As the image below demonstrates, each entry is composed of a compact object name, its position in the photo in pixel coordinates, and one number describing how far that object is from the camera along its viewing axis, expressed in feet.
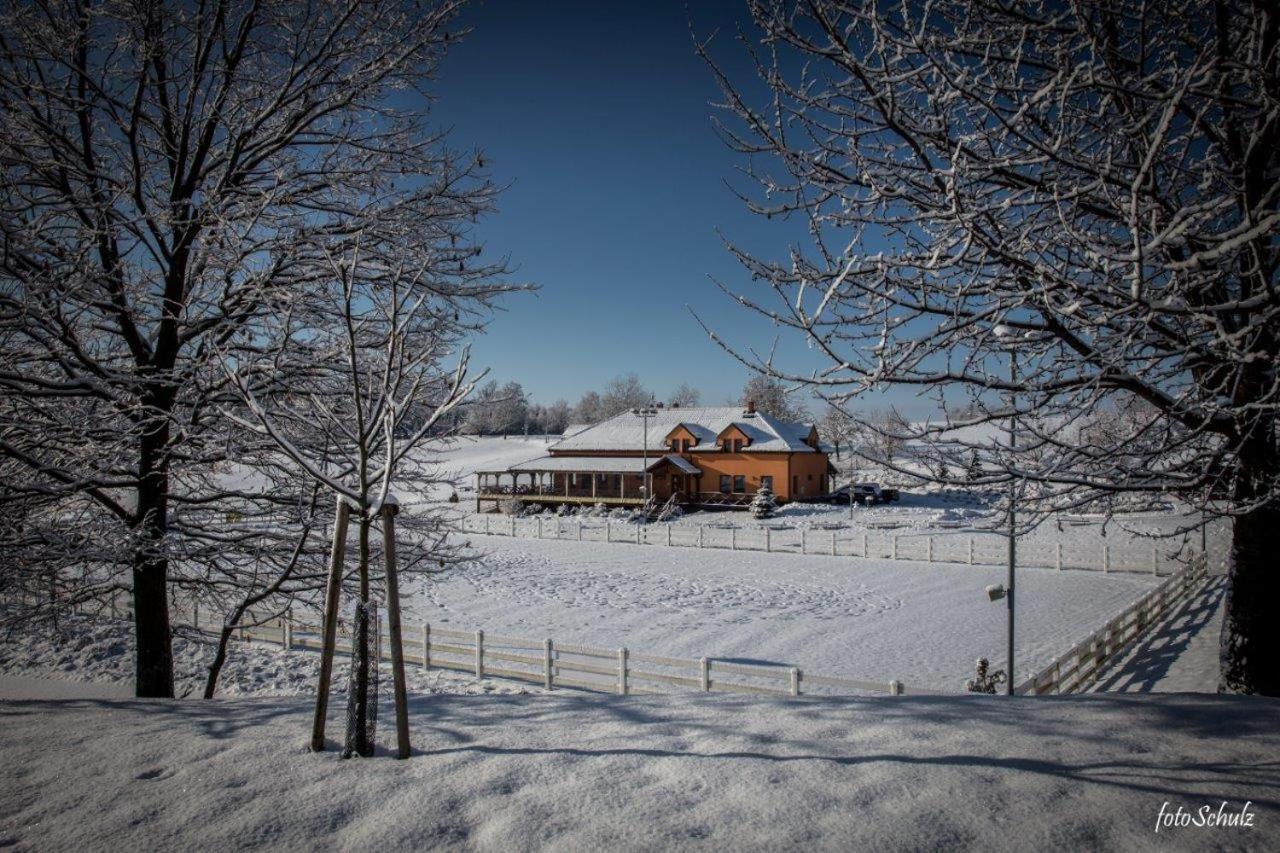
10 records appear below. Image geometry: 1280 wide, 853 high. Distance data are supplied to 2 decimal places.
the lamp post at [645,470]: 137.63
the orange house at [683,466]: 154.40
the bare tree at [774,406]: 254.84
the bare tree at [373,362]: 21.70
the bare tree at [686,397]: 406.76
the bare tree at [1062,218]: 12.87
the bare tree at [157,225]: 19.63
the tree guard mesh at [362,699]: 13.38
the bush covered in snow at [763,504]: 137.69
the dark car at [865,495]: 156.35
